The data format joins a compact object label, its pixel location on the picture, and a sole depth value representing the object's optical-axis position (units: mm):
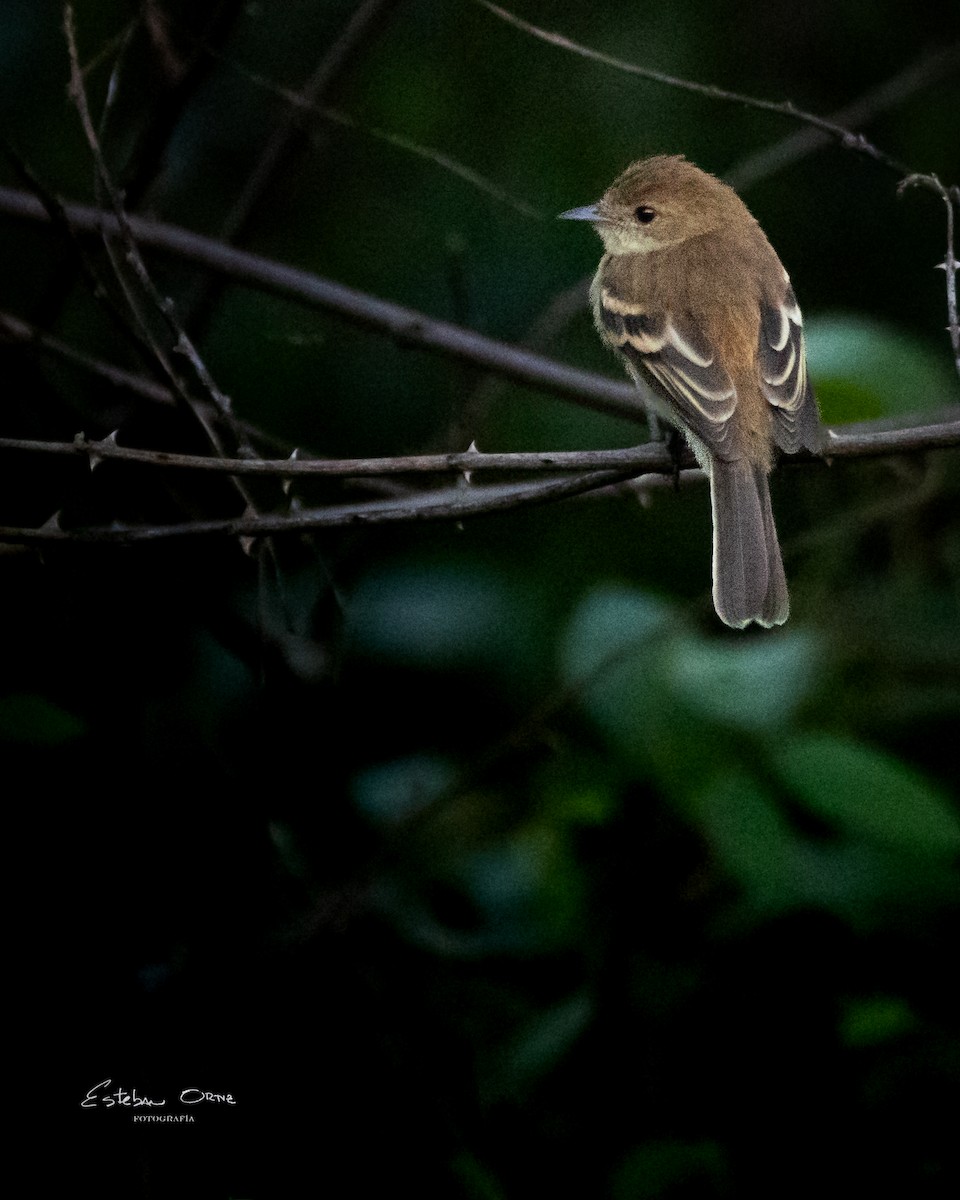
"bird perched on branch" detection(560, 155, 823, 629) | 7867
